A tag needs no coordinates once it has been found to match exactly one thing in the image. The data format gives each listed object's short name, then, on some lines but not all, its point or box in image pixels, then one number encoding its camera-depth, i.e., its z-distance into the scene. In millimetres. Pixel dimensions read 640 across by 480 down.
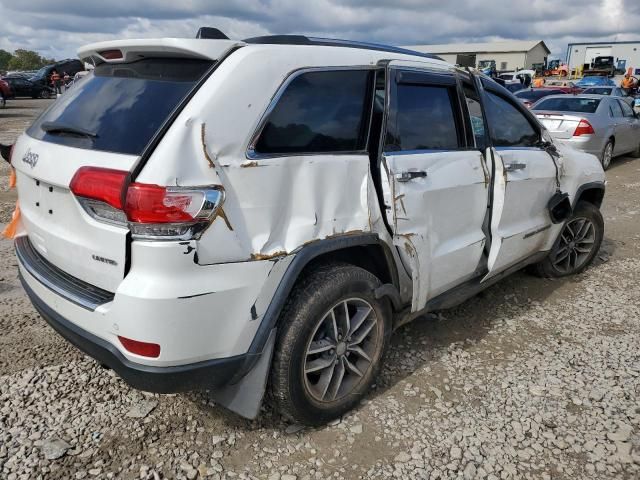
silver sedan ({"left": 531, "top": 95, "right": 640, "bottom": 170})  9445
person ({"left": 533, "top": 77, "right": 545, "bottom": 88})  29320
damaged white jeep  1971
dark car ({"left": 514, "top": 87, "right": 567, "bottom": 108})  15461
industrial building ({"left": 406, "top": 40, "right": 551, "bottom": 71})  70500
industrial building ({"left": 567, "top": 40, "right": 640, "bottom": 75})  43750
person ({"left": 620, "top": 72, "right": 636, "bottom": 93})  24844
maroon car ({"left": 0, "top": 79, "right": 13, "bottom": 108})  19445
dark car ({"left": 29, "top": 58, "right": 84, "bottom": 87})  26734
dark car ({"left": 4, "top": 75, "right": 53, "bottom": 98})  25497
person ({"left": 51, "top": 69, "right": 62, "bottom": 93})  25284
